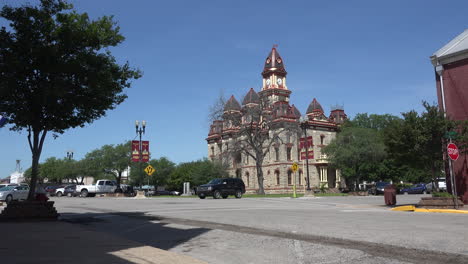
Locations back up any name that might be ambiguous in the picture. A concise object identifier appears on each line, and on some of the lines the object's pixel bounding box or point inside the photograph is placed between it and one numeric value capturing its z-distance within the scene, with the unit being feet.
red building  64.85
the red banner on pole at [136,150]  137.59
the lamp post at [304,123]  123.24
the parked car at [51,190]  202.83
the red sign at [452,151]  55.01
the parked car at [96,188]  159.02
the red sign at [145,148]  142.94
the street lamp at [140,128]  146.20
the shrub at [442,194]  58.61
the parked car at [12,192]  113.15
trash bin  70.78
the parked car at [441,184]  176.44
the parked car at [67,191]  171.73
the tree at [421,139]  59.82
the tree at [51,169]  322.88
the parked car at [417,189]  168.25
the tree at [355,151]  191.62
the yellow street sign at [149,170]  133.13
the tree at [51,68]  45.52
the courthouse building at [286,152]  225.15
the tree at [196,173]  240.73
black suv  114.42
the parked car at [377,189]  153.83
